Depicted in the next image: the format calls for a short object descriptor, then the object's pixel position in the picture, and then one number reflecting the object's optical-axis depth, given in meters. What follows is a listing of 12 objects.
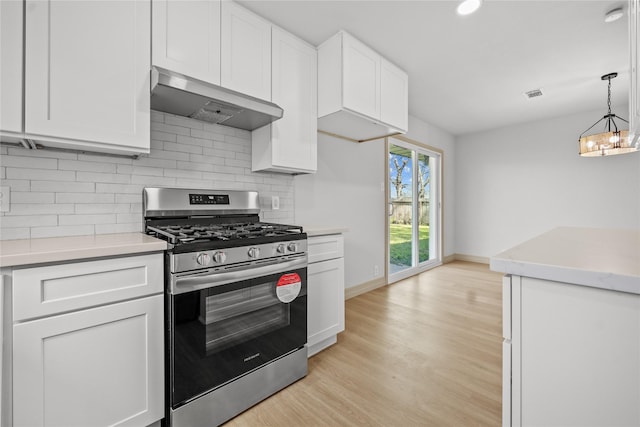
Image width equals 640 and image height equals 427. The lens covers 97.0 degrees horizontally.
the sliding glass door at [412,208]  4.24
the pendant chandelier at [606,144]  2.81
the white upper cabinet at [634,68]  1.07
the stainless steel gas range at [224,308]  1.33
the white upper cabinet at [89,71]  1.26
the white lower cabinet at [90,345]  1.04
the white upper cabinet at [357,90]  2.26
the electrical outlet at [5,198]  1.40
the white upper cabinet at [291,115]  2.15
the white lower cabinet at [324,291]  2.06
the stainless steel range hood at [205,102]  1.51
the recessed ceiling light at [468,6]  1.95
